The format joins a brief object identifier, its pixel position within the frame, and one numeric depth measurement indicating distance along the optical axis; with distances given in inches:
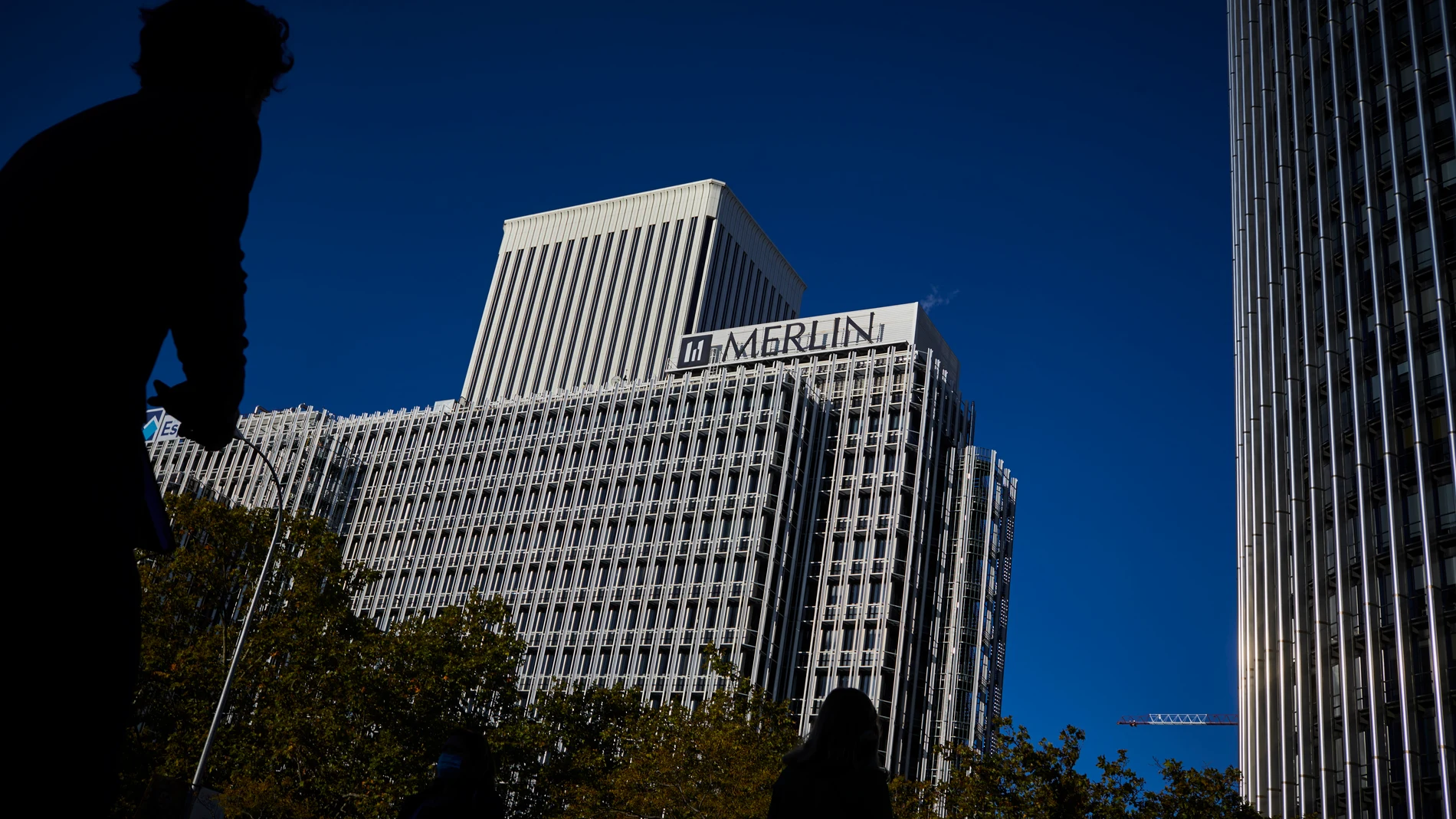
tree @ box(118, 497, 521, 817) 1355.8
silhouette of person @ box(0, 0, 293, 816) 76.3
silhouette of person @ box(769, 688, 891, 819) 170.6
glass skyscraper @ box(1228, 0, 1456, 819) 1807.3
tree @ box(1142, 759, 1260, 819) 1268.5
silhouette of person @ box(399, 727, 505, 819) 200.7
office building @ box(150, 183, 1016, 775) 2896.2
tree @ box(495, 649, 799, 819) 1440.7
